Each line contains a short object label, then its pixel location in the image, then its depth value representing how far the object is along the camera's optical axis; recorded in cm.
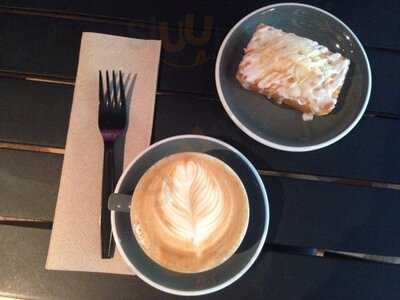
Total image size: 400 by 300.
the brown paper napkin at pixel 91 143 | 68
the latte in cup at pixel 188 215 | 59
